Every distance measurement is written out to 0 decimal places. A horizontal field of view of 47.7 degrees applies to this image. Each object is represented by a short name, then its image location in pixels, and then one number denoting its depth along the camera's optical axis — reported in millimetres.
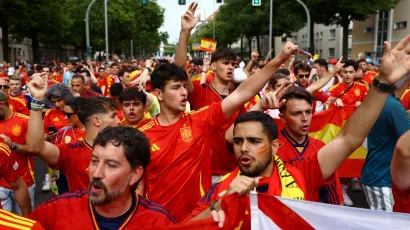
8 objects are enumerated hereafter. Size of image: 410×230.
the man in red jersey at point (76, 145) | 3488
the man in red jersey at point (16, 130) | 5262
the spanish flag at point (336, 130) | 6459
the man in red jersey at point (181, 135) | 3557
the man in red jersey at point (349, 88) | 7992
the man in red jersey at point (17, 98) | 7441
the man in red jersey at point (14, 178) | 3709
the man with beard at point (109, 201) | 2547
